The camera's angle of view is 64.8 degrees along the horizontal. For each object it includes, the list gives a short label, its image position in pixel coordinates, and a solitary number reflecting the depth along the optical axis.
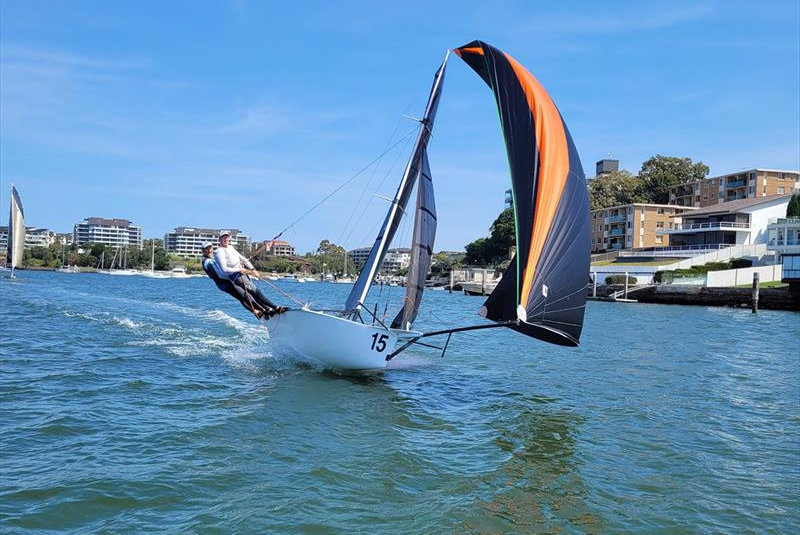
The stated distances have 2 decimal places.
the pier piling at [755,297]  44.28
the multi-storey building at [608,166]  152.38
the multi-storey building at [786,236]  64.06
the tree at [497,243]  119.81
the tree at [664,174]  111.62
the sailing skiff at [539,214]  11.76
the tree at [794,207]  70.88
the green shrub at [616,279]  64.10
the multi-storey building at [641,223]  95.00
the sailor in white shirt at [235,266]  15.55
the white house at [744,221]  76.75
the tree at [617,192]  112.01
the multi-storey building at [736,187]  91.69
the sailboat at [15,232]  61.94
